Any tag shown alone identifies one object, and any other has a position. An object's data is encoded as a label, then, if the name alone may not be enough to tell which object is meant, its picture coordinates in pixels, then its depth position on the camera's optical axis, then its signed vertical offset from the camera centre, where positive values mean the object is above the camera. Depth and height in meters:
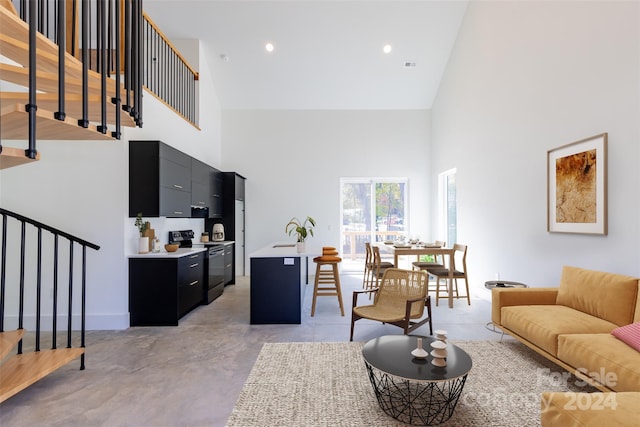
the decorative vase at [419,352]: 2.16 -0.95
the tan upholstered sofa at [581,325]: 1.89 -0.90
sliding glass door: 7.43 +0.11
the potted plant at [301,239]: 4.38 -0.35
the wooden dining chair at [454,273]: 4.69 -0.87
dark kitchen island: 3.98 -0.95
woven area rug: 2.10 -1.35
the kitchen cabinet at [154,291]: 3.86 -0.94
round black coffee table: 2.01 -1.04
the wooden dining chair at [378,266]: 4.96 -0.87
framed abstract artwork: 2.92 +0.29
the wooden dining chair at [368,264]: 5.84 -0.94
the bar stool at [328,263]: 4.32 -0.66
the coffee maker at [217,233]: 6.18 -0.37
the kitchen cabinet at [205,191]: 5.00 +0.41
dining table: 4.73 -0.57
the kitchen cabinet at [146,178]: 3.84 +0.44
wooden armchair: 3.11 -0.94
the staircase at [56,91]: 1.52 +0.74
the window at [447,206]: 6.47 +0.19
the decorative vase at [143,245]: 3.95 -0.39
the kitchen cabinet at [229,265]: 5.89 -0.97
